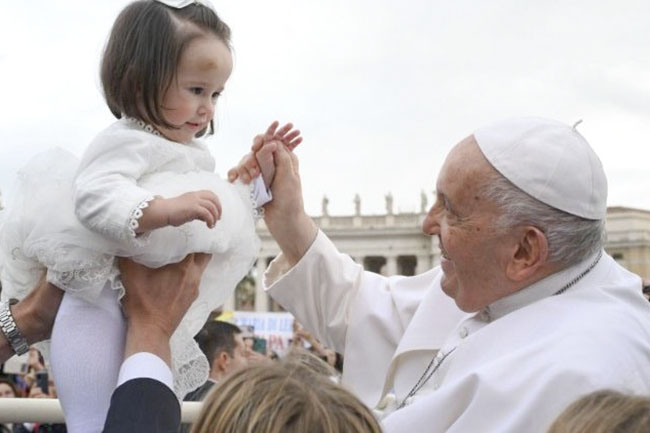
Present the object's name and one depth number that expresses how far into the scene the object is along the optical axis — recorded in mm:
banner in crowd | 19328
